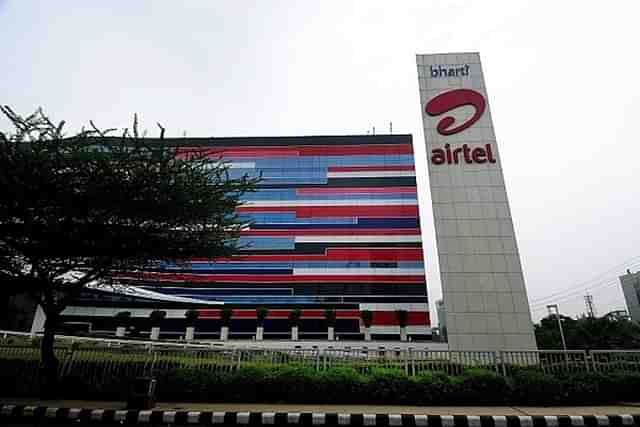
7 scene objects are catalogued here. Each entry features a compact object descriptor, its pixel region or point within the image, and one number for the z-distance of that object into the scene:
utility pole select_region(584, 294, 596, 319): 50.71
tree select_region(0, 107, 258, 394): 8.48
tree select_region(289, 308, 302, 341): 30.47
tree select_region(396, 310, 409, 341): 30.18
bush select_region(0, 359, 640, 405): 7.96
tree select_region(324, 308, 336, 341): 30.53
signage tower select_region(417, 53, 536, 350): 17.58
